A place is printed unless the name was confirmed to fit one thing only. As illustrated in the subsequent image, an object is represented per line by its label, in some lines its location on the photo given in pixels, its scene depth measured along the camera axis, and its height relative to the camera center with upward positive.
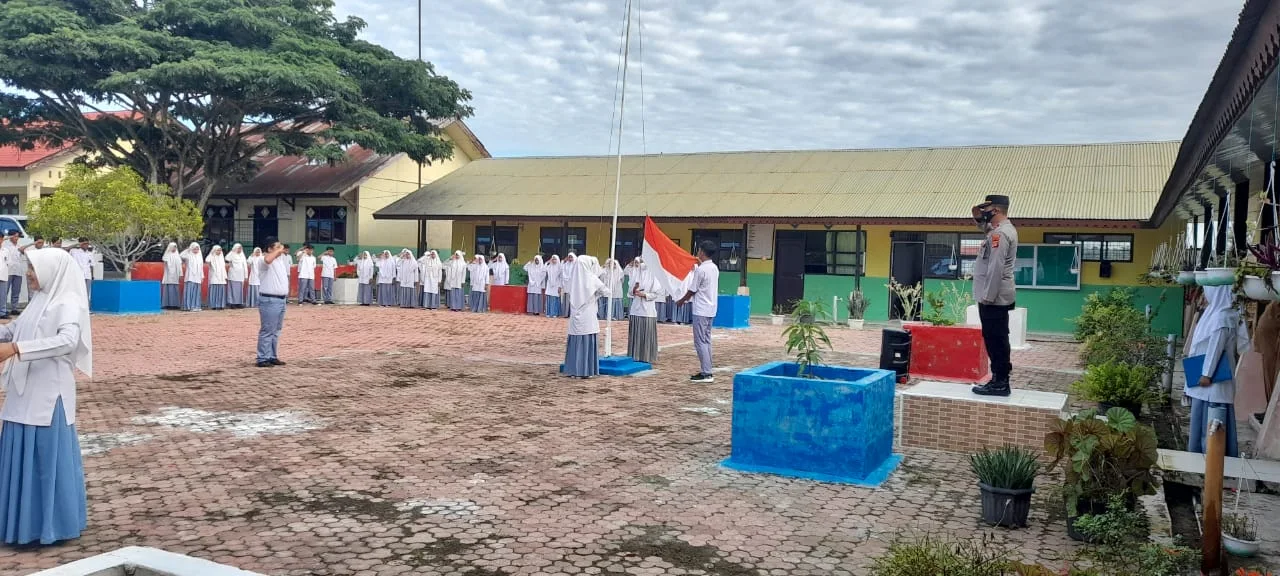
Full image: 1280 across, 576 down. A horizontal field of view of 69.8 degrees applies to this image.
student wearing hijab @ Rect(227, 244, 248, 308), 21.48 -0.35
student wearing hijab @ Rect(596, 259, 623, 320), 11.09 -0.39
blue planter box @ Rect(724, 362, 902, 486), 6.26 -1.06
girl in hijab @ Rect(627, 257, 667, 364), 12.14 -0.71
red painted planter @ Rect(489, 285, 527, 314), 22.58 -0.78
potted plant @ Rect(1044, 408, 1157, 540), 4.93 -1.00
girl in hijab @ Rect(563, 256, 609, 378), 10.90 -0.64
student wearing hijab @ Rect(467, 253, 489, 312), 23.02 -0.34
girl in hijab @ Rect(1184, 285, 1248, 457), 6.00 -0.42
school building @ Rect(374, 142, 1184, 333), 19.20 +1.40
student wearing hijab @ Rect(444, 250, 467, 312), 23.31 -0.33
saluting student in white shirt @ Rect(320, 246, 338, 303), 24.27 -0.30
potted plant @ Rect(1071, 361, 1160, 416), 8.45 -0.96
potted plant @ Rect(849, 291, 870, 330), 20.30 -0.61
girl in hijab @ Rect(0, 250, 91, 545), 4.45 -0.77
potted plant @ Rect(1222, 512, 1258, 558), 4.57 -1.26
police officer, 6.68 +0.00
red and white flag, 11.52 +0.16
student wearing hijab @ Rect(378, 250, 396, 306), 24.25 -0.39
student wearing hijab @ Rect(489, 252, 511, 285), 23.64 -0.07
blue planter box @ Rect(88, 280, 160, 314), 18.61 -0.82
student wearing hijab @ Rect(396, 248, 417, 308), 23.92 -0.36
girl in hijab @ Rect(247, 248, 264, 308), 21.78 -0.59
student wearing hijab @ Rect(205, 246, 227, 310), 20.89 -0.45
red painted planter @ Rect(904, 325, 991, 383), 11.23 -0.92
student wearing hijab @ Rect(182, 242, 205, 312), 20.61 -0.43
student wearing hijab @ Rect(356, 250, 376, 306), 24.19 -0.37
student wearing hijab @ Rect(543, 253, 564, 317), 21.62 -0.38
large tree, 22.47 +4.55
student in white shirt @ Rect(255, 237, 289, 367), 11.34 -0.50
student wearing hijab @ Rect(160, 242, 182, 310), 20.91 -0.52
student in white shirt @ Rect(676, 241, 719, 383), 10.88 -0.32
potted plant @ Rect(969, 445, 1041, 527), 5.11 -1.16
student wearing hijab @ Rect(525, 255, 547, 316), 22.31 -0.41
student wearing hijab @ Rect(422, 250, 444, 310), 23.59 -0.37
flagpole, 11.60 -0.40
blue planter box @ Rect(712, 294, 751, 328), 18.83 -0.78
